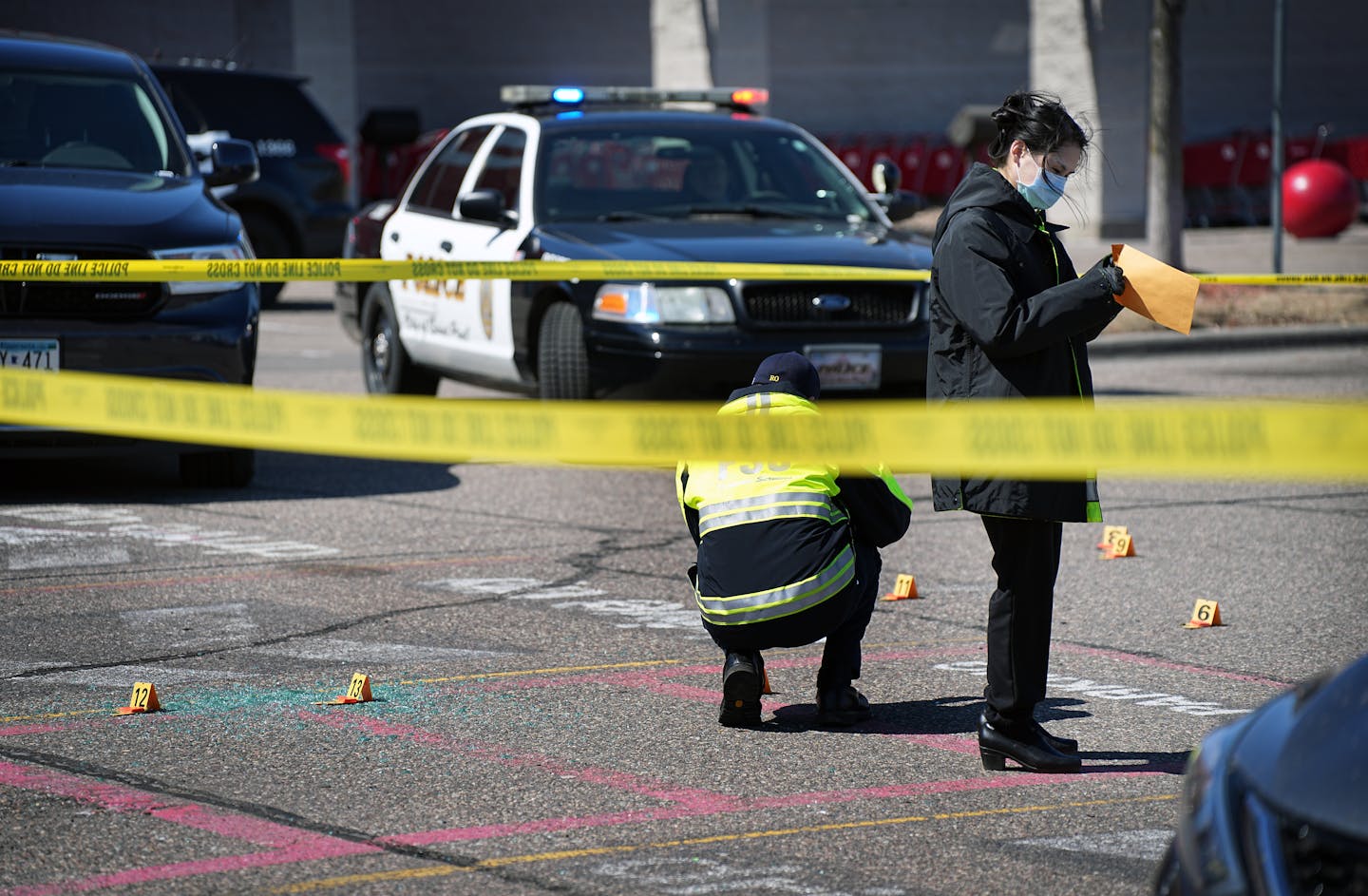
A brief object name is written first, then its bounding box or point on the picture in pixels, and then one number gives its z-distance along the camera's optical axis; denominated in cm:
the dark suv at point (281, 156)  3641
